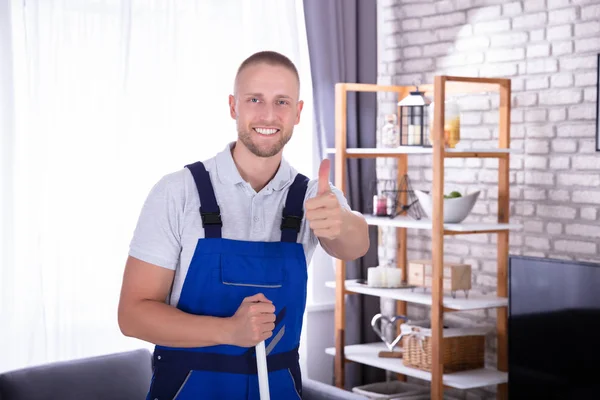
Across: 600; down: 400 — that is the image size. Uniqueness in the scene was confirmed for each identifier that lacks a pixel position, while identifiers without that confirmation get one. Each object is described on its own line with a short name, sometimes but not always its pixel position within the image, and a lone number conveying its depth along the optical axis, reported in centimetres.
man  196
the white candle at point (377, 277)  453
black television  340
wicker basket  417
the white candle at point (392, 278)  452
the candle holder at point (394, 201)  452
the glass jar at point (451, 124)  420
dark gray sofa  347
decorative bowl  407
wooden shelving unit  401
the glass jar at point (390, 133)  450
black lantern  434
